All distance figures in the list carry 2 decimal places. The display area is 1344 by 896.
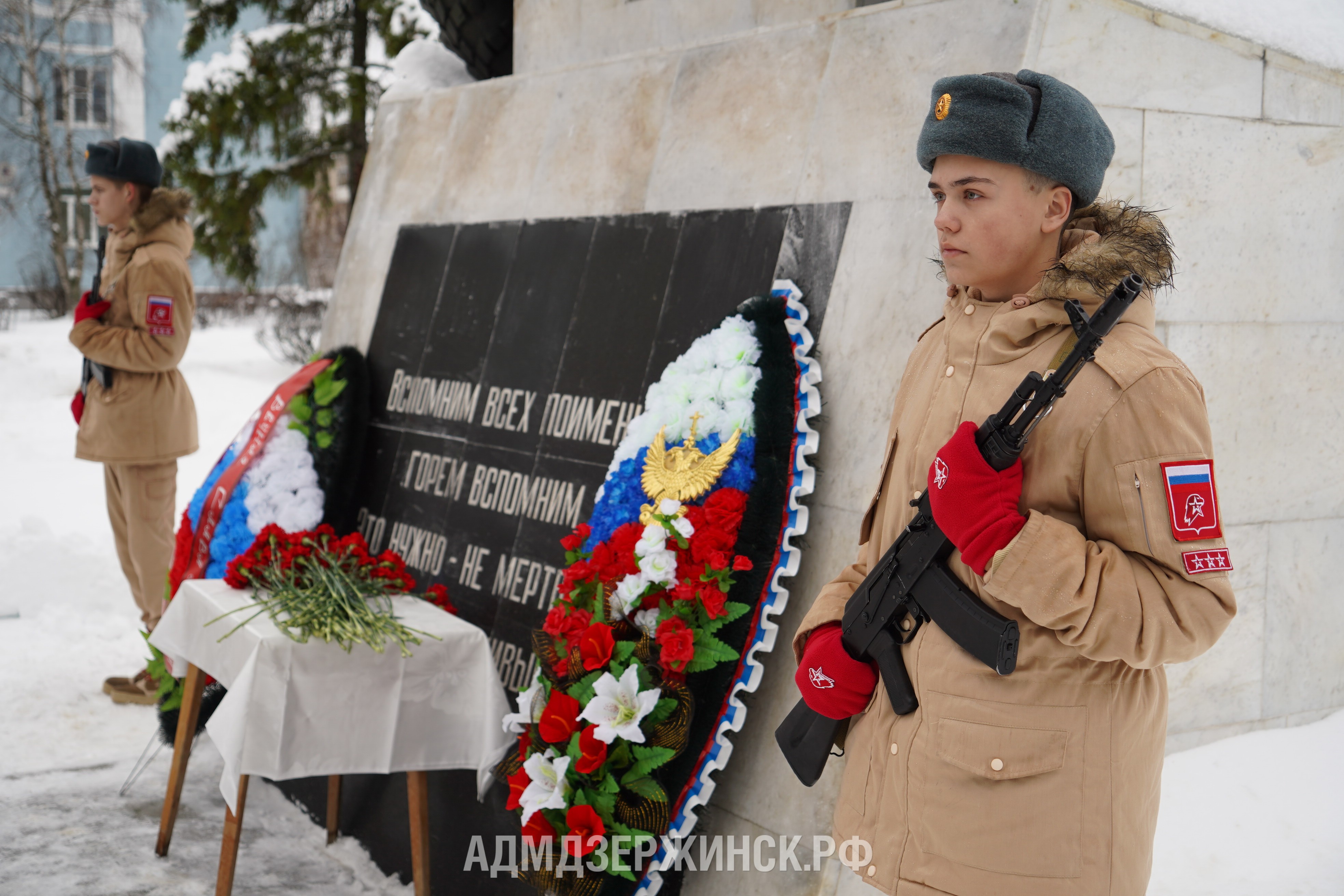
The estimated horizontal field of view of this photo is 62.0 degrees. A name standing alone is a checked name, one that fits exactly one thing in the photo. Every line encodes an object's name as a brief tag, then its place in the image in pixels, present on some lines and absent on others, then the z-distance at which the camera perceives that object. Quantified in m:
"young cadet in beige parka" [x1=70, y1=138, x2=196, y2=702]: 4.90
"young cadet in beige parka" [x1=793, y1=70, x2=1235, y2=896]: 1.56
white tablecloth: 3.00
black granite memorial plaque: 3.44
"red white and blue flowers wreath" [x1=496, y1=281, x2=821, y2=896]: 2.70
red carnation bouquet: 3.10
